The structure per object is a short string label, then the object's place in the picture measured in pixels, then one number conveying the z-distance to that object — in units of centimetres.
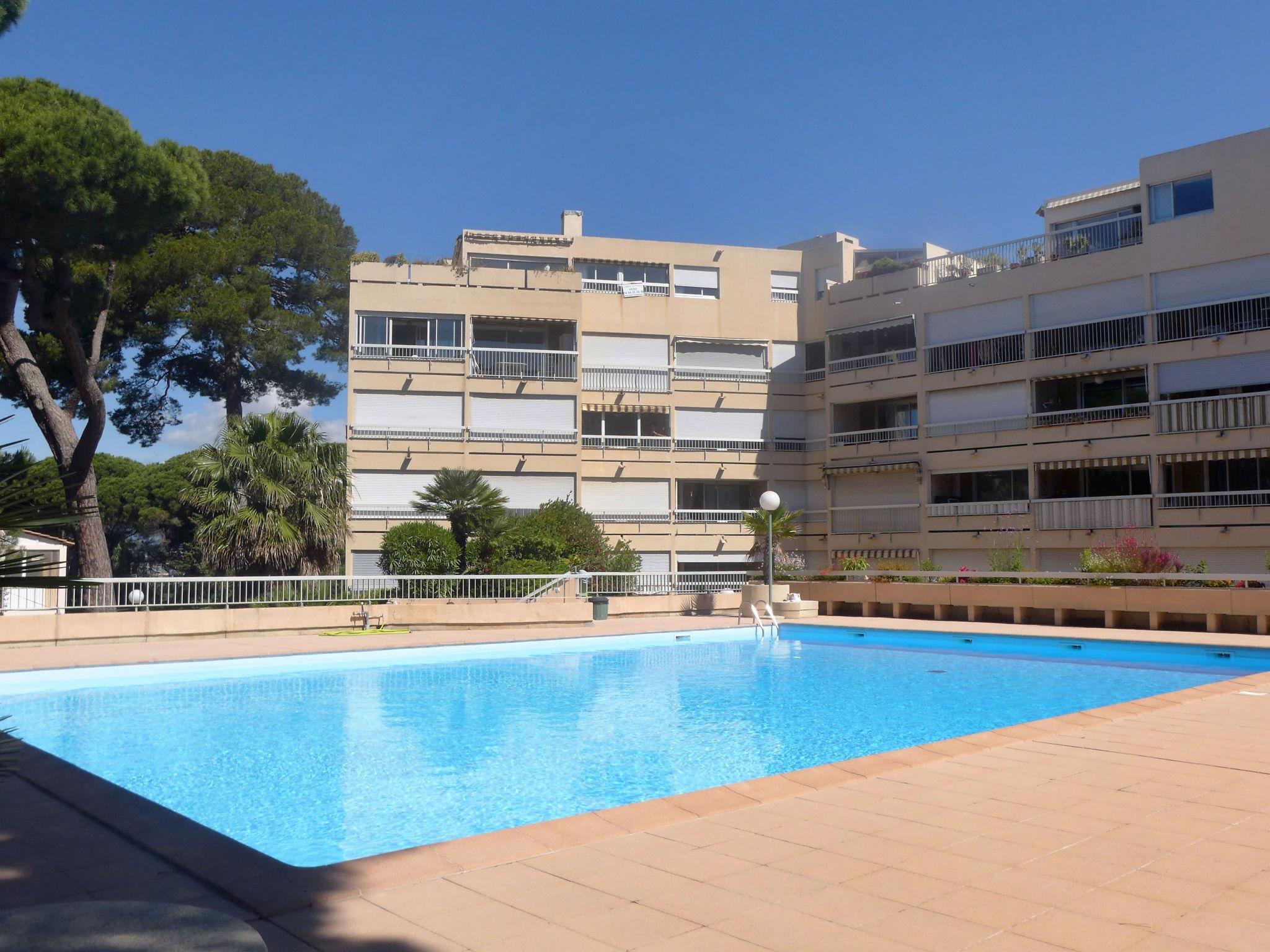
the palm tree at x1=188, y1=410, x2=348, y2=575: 2238
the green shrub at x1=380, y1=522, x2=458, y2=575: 2606
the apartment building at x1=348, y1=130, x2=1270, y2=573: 2894
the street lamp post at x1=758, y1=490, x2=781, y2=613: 2205
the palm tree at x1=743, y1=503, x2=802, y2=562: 2683
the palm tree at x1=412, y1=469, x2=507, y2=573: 2627
